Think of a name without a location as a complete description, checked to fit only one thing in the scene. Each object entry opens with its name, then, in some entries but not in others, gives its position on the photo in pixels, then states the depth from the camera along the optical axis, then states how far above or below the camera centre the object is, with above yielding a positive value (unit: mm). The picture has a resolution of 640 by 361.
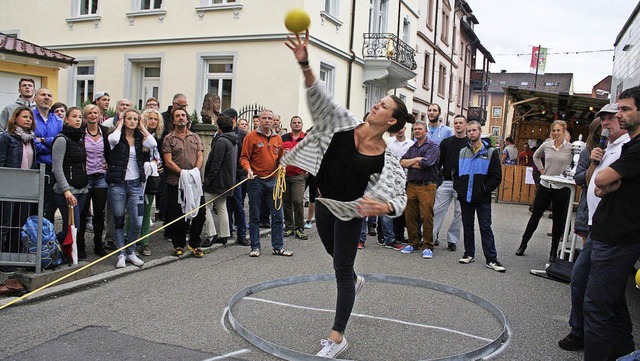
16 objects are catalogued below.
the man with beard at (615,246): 3775 -578
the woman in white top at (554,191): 8438 -450
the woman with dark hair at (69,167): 6188 -400
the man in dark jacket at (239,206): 8719 -1047
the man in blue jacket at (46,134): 6699 -30
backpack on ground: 5809 -1209
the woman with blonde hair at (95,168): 6684 -421
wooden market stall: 17672 +1857
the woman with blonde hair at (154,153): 7457 -208
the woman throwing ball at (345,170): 4102 -153
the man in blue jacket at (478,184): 7730 -380
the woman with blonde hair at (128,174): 6750 -479
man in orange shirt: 7934 -464
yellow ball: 3816 +911
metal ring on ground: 4051 -1561
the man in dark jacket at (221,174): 8141 -485
